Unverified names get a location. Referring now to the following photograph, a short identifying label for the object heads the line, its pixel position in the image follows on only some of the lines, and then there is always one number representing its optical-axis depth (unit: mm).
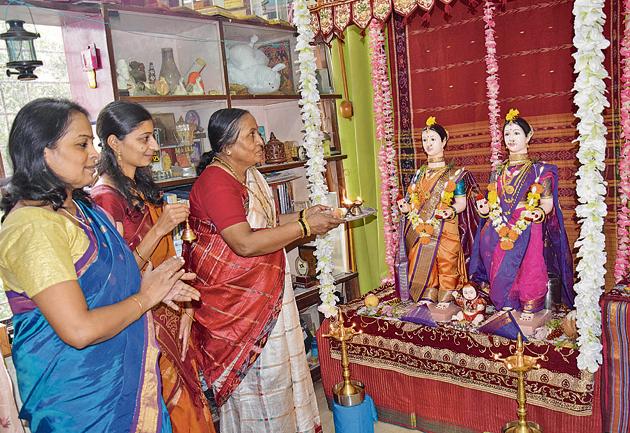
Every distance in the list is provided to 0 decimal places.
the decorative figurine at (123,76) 2631
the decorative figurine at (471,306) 2662
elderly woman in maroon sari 2170
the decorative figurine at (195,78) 2998
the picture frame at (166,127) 2889
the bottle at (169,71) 2912
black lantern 2258
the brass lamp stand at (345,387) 2113
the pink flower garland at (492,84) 3143
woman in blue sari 1236
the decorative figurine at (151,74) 2859
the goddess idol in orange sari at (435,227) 2830
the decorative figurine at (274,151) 3289
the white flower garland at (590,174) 1917
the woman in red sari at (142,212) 1859
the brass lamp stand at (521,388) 1711
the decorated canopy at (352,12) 2684
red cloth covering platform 2217
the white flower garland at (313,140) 2512
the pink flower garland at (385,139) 3602
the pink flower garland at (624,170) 2770
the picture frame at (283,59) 3473
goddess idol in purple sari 2543
